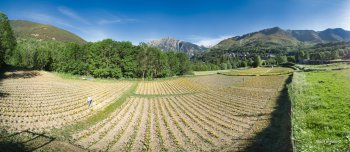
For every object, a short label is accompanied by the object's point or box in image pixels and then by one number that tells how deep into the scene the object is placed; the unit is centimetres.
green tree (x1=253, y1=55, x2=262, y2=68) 19810
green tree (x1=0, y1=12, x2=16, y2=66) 5388
